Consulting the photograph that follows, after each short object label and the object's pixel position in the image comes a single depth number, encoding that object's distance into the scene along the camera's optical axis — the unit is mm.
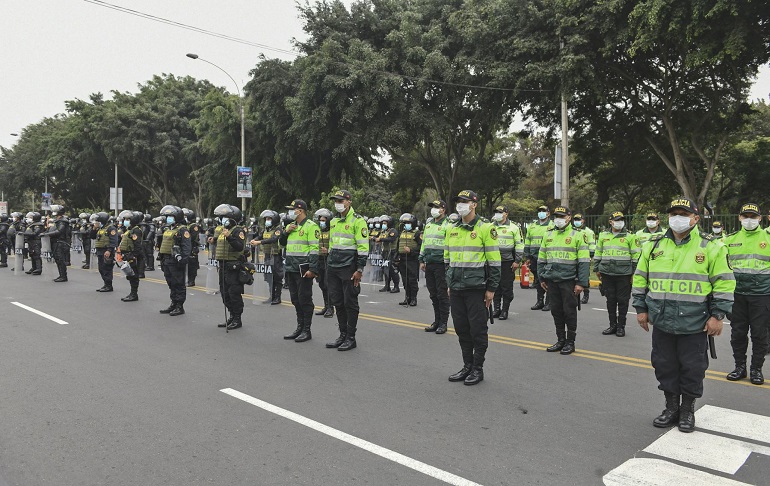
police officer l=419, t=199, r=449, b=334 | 9070
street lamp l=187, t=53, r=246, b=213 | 26588
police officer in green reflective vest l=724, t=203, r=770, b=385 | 6234
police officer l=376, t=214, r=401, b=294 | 14023
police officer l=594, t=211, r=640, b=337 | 8953
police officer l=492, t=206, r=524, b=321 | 10359
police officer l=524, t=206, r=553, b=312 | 11492
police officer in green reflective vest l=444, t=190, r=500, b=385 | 6000
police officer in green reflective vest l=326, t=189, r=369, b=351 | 7664
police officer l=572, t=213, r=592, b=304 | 7884
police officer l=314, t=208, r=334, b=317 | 9859
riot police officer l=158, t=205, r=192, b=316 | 10391
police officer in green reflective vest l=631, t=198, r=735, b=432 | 4680
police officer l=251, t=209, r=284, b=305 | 10852
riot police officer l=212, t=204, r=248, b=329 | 9250
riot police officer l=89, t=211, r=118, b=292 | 13469
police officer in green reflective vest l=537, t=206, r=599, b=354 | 7500
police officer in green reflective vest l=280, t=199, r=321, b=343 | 8295
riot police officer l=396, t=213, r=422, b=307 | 12164
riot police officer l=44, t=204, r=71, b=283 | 15977
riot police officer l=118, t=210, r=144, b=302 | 12125
